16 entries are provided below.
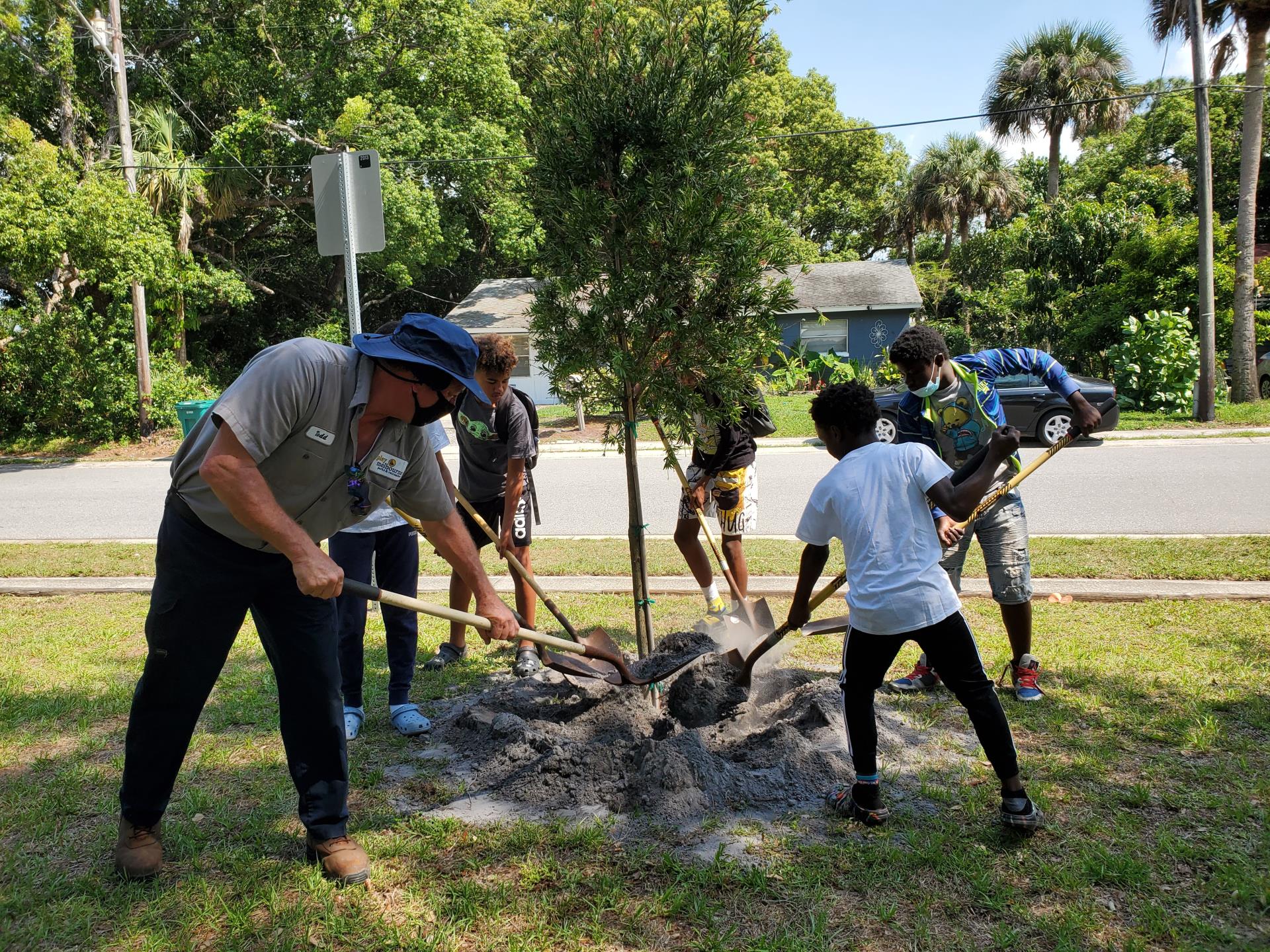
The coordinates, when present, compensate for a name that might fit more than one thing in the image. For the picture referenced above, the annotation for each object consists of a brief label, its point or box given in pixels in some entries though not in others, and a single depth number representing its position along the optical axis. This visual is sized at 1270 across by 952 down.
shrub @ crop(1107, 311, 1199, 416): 17.58
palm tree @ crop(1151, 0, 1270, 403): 16.27
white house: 26.14
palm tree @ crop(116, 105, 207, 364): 19.84
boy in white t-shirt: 3.12
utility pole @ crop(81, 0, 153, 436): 17.80
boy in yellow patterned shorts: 5.43
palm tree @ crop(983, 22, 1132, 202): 32.59
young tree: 3.89
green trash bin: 17.41
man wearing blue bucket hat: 2.72
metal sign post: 5.98
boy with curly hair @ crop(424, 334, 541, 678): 4.83
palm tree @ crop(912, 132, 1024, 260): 36.28
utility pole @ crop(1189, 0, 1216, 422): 15.95
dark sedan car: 14.95
